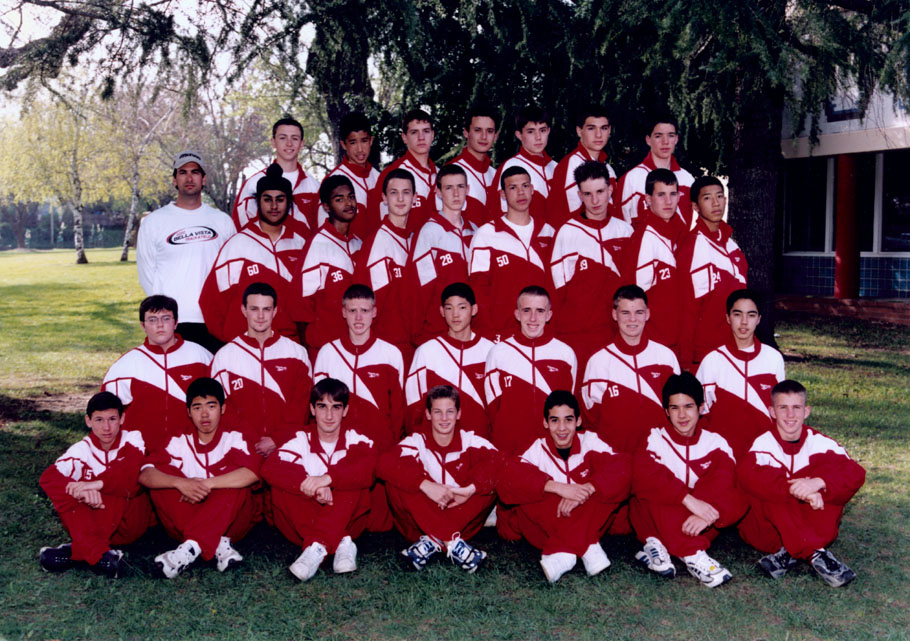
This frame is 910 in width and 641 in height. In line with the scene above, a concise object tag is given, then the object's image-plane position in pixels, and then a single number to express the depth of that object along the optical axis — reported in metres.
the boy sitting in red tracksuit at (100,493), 4.45
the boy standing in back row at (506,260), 5.53
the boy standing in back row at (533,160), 6.22
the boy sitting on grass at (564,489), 4.44
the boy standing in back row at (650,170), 5.92
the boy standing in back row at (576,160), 6.11
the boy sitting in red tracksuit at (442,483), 4.54
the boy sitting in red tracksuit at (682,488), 4.41
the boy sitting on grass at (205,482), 4.52
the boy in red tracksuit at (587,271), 5.52
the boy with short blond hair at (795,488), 4.33
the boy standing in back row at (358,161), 6.33
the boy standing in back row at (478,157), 6.30
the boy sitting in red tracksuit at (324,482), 4.52
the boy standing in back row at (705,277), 5.46
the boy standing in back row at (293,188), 6.05
